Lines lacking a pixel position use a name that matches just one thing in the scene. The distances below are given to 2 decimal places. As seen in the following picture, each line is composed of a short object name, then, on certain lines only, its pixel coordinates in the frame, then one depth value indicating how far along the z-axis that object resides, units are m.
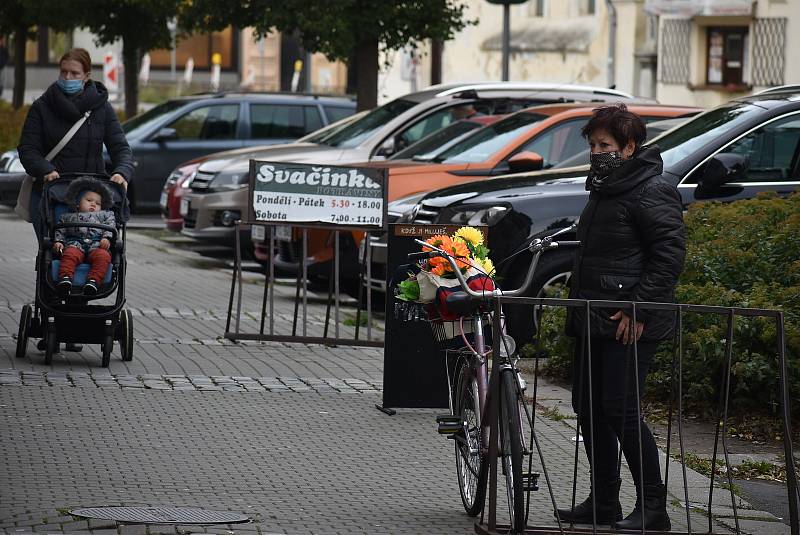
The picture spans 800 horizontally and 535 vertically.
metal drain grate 11.97
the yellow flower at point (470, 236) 12.97
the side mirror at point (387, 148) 31.56
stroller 18.62
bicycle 11.61
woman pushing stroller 19.98
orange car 26.12
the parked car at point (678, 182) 20.98
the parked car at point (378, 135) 31.91
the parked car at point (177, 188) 34.62
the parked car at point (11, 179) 39.69
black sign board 17.09
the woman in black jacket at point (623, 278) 11.98
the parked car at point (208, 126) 40.78
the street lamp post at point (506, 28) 36.94
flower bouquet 12.66
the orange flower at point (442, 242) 12.72
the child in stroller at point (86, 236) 18.56
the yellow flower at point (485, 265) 12.81
